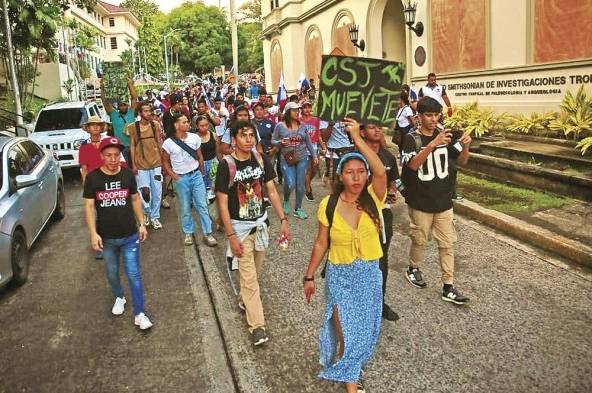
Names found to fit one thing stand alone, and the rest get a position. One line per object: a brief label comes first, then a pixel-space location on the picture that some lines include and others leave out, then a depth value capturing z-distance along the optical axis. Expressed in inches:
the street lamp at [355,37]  755.4
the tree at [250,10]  2667.3
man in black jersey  174.1
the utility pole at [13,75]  616.4
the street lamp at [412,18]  581.3
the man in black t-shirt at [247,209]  160.7
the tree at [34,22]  662.5
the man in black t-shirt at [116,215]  170.7
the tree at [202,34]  2807.6
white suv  444.1
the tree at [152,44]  2581.2
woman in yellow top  124.4
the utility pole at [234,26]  1032.8
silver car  212.4
